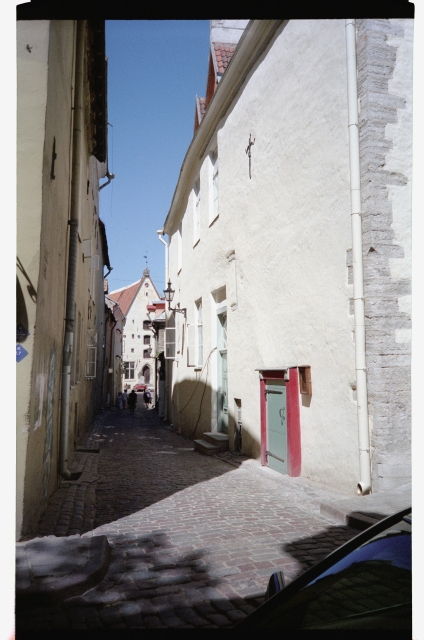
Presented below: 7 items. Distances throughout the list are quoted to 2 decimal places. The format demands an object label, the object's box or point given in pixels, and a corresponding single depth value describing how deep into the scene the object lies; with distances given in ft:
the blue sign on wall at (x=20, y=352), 15.34
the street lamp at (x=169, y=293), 62.24
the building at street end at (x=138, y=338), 183.62
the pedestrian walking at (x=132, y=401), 105.81
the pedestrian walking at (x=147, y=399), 134.43
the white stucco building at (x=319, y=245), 20.52
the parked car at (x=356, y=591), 6.62
